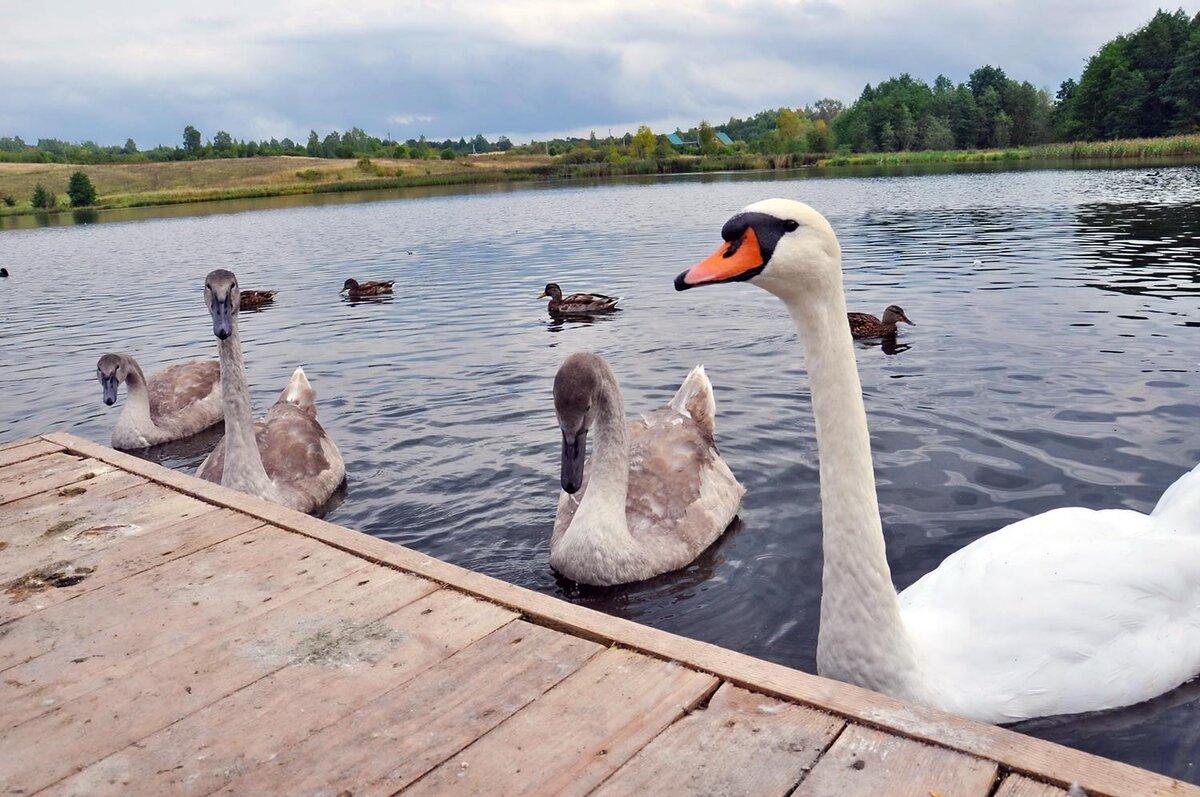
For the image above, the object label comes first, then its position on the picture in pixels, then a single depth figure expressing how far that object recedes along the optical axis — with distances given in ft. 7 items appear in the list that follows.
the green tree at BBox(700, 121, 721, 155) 503.20
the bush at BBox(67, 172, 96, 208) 310.45
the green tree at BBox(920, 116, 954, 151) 365.81
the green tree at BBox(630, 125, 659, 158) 518.78
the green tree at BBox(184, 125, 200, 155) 507.55
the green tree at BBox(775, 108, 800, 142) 560.20
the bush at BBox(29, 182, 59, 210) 307.17
